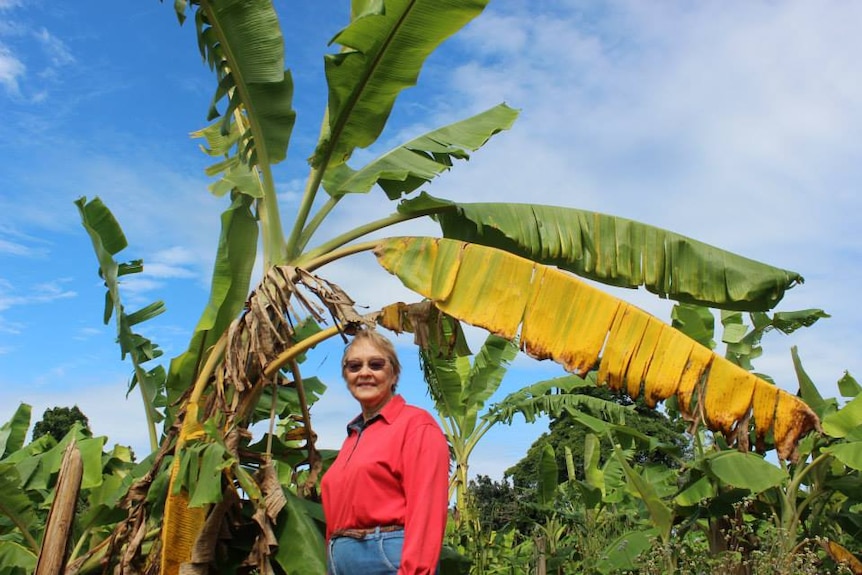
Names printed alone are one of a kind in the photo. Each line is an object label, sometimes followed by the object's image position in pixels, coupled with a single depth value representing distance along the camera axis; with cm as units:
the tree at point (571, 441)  2166
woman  264
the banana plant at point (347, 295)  427
